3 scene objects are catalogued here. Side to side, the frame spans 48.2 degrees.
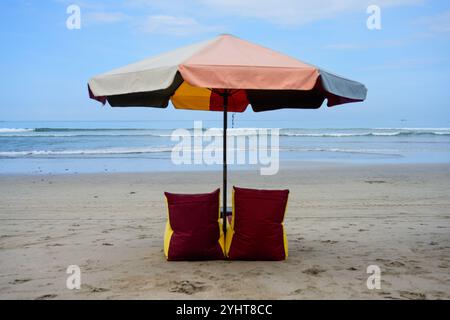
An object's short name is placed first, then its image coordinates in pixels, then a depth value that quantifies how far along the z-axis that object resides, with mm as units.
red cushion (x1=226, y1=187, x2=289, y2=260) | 5094
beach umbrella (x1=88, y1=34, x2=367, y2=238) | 4082
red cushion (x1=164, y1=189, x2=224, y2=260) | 5074
